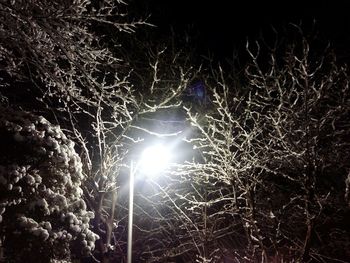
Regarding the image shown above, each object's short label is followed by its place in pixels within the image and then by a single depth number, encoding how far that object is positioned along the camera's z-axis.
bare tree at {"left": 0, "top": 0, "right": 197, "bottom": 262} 6.70
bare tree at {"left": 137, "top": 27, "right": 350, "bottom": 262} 8.24
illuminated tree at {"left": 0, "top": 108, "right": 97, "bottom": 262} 7.64
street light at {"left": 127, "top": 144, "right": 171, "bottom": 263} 7.91
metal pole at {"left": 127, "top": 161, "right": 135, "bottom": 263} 7.31
